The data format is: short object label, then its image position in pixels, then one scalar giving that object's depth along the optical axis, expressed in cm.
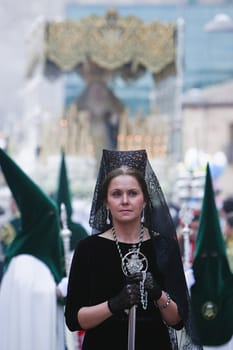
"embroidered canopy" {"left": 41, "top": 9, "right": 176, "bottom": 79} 2515
